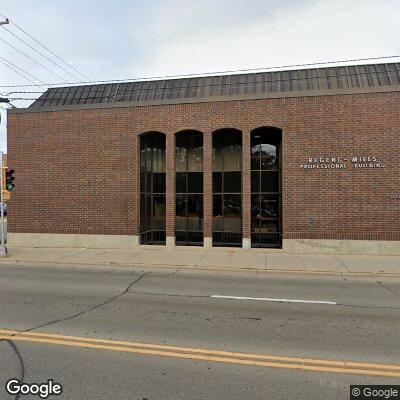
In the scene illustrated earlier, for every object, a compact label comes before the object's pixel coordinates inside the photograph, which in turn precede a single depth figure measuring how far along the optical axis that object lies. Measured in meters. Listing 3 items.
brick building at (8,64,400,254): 15.32
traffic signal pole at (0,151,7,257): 15.21
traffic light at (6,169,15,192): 15.63
